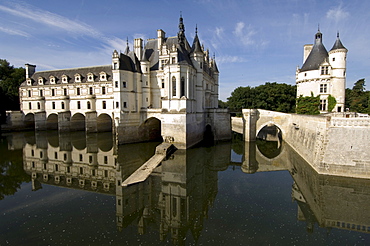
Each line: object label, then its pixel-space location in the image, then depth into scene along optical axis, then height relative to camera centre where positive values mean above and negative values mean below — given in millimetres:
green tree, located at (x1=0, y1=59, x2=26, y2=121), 41250 +6720
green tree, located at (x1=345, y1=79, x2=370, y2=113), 35019 +3010
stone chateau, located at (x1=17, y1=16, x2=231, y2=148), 21719 +2457
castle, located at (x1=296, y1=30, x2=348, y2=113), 24969 +5139
